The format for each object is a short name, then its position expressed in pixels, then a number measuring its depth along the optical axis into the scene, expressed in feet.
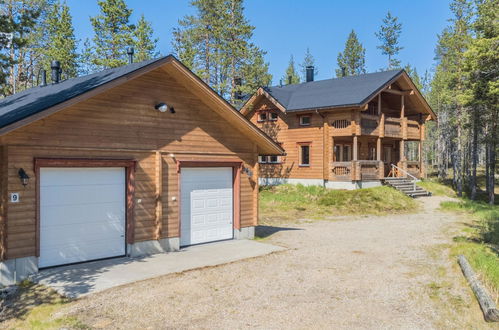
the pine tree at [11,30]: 32.04
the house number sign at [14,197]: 26.85
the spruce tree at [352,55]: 180.65
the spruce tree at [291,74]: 223.92
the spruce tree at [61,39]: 107.96
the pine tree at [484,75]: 65.16
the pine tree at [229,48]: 93.09
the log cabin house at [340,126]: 79.36
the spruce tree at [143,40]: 108.88
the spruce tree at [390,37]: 173.58
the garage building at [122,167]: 27.50
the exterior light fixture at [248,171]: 41.93
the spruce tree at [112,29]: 108.47
